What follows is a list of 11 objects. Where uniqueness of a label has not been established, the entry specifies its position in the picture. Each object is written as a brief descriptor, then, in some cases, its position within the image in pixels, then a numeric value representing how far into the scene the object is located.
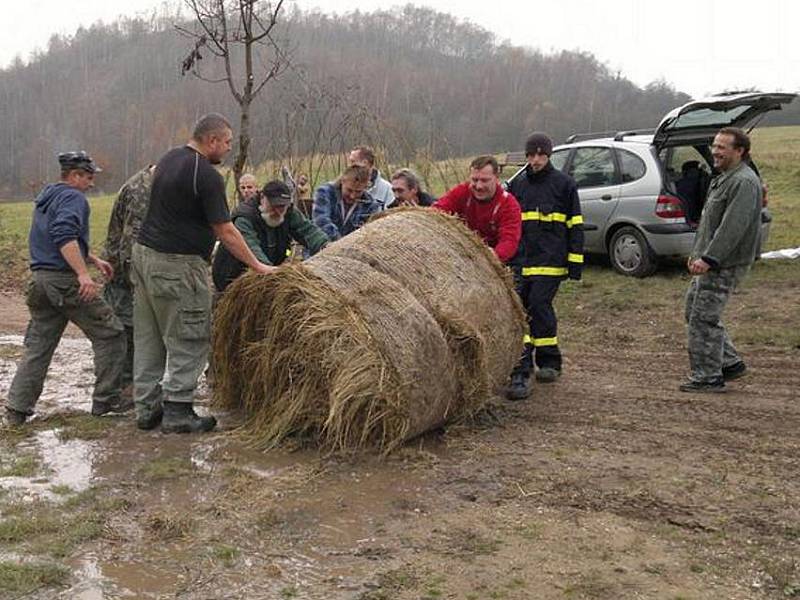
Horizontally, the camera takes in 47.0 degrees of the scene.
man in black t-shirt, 5.59
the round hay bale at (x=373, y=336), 5.16
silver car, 10.45
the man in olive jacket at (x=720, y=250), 6.30
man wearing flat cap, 5.94
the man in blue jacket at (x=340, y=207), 7.39
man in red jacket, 6.52
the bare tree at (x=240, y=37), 9.12
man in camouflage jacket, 6.57
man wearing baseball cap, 6.61
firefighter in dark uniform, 6.85
